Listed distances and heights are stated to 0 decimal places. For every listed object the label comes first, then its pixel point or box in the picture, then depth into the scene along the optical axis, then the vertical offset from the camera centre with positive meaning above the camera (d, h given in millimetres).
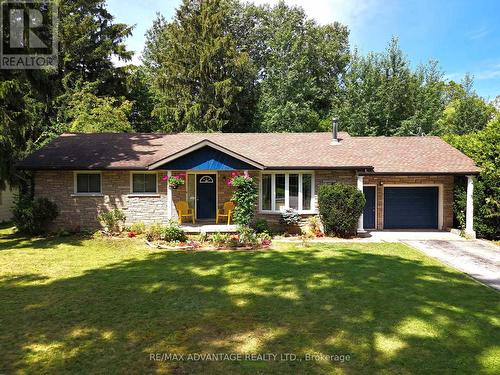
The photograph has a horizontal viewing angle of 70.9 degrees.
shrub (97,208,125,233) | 15078 -1679
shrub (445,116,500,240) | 14211 -451
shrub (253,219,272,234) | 14586 -1966
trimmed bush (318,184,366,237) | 14250 -1068
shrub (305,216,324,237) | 15244 -1995
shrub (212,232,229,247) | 13234 -2264
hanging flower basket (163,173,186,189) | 14211 -29
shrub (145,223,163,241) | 13891 -2086
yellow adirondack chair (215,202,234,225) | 15194 -1424
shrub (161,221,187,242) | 13562 -2047
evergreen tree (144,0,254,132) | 28969 +9187
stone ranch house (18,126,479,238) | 14867 +41
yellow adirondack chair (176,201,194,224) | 15305 -1322
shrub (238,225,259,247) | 13173 -2197
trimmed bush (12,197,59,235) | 14414 -1366
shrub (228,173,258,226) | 13961 -765
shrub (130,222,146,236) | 14844 -2013
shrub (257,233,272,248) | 13194 -2314
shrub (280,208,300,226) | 14953 -1598
